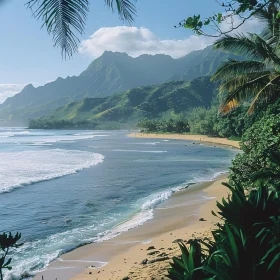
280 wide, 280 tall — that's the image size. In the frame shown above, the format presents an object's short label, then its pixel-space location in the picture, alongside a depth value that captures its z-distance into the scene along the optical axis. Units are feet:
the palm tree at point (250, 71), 37.24
